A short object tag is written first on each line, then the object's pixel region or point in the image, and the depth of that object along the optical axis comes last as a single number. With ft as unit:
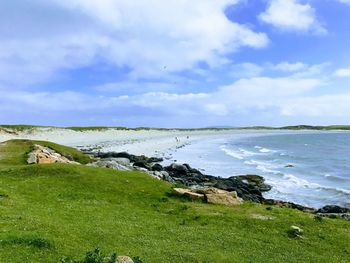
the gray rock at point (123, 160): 216.49
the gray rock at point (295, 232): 81.71
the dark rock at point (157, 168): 209.44
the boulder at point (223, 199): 105.19
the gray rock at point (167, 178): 163.02
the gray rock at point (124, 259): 55.73
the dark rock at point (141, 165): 215.31
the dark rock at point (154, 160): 273.54
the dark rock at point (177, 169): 213.87
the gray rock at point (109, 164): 155.63
